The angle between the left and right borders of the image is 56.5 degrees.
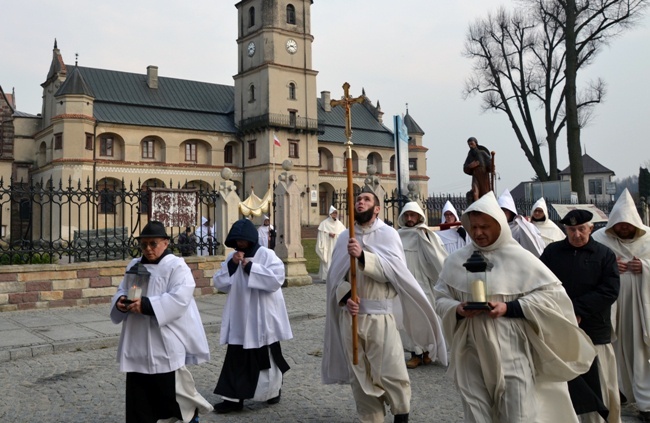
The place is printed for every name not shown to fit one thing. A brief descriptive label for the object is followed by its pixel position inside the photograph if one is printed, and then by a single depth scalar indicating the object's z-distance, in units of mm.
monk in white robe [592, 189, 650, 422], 5633
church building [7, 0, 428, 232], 49500
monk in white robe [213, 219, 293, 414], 5820
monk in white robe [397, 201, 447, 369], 8125
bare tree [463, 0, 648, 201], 23844
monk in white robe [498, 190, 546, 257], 8930
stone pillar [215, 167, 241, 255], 15062
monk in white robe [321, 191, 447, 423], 5090
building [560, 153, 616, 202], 81650
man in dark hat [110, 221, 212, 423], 4617
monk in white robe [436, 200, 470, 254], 9367
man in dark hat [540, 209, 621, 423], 4703
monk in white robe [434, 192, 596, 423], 3660
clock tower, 51688
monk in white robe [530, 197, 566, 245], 10945
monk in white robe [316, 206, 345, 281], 18141
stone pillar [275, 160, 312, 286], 16344
